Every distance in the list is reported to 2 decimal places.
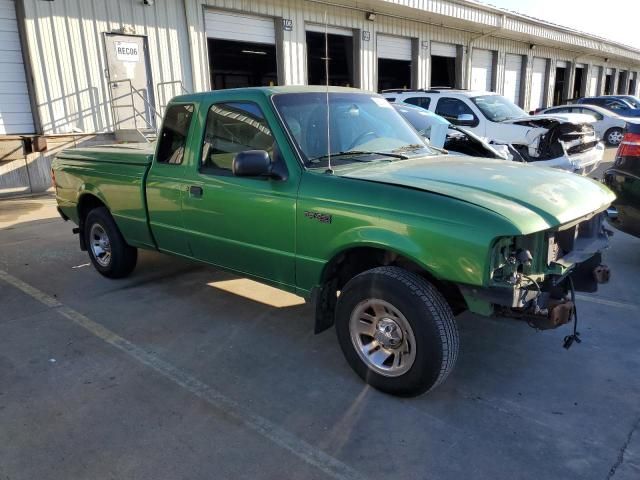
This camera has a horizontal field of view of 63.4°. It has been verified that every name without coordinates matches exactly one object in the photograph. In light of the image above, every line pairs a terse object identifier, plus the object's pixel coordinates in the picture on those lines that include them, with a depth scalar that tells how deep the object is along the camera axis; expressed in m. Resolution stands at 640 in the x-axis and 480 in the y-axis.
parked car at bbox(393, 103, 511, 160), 7.39
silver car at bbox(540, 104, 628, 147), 17.84
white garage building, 10.70
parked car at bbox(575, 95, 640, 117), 19.05
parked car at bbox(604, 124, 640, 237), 5.00
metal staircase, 12.03
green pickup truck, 2.89
